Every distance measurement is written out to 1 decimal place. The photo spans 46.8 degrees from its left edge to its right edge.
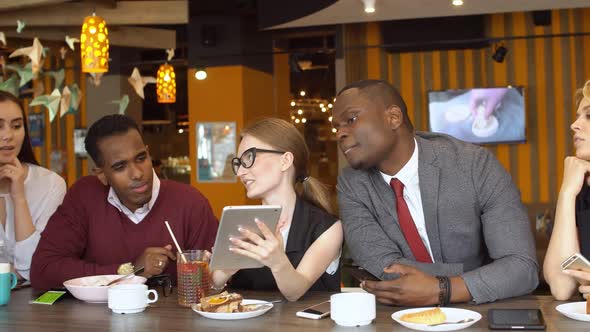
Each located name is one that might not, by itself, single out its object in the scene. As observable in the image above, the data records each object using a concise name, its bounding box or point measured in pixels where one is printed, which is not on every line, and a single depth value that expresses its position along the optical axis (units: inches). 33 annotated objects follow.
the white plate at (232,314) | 77.6
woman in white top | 114.8
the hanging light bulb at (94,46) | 183.2
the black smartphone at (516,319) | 69.4
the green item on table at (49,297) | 92.0
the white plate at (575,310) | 71.9
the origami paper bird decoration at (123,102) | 153.6
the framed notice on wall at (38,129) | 436.3
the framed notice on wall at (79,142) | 414.3
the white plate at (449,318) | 68.9
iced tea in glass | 87.0
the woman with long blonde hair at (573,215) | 87.5
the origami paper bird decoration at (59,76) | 154.2
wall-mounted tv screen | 329.7
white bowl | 90.0
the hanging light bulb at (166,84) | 289.7
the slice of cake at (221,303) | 79.8
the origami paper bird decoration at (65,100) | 167.0
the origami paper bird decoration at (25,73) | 154.1
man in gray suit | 93.7
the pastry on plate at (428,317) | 70.8
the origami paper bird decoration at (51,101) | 152.8
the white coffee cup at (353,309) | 72.4
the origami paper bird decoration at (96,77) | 198.4
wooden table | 73.7
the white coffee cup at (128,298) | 82.4
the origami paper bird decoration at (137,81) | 195.0
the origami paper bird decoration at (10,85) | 160.6
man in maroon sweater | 105.2
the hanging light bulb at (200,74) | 344.8
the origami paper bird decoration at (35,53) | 164.7
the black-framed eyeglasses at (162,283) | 94.9
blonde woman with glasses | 95.7
